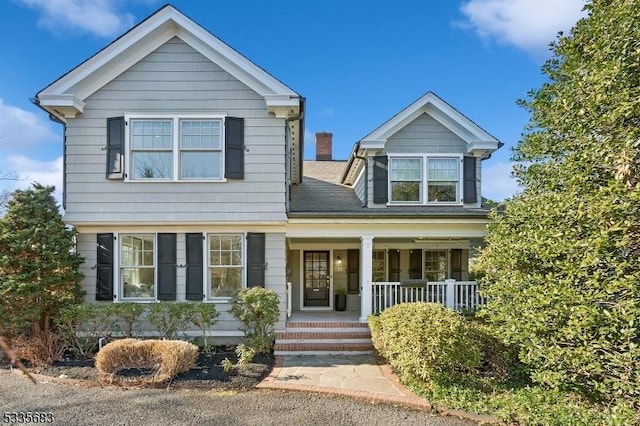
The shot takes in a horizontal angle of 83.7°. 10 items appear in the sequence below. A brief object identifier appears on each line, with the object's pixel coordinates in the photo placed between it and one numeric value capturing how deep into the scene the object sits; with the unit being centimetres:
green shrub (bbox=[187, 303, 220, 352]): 834
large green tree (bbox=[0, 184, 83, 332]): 776
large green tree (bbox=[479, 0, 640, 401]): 485
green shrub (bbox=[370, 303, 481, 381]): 641
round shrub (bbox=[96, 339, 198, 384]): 679
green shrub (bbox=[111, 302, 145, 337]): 833
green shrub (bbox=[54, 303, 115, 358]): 811
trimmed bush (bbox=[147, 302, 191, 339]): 839
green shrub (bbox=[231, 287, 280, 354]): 798
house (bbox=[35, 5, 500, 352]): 898
